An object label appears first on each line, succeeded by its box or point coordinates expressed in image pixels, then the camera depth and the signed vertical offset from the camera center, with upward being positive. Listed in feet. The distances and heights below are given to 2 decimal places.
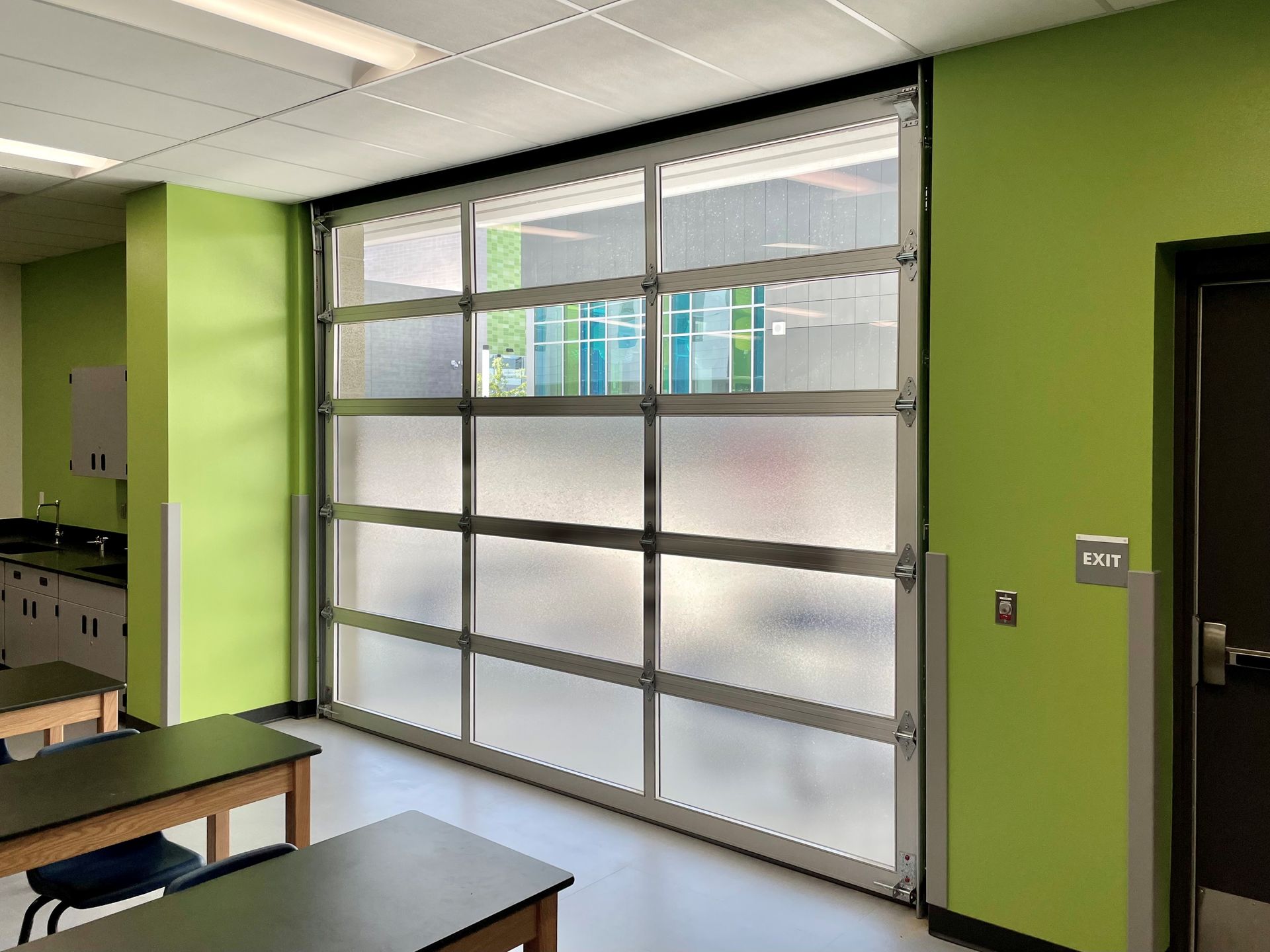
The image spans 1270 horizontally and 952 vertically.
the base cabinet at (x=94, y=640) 18.53 -3.75
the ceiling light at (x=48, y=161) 15.42 +4.85
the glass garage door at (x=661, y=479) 12.00 -0.40
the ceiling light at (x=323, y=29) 10.43 +4.78
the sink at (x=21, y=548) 22.85 -2.32
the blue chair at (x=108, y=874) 9.20 -4.18
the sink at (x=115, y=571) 19.12 -2.40
